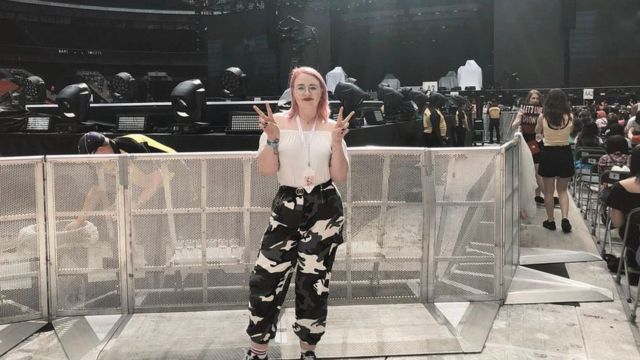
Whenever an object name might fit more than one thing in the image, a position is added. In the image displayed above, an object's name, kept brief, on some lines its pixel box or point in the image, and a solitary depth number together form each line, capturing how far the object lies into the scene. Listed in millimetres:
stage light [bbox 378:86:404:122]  13891
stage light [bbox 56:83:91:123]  11602
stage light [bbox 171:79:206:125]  9914
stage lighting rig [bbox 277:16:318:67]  16234
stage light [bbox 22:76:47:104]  17297
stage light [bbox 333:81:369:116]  10477
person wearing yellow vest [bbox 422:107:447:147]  11266
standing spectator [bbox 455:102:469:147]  14203
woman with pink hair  2795
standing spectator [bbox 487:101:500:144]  18056
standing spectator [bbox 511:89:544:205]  7375
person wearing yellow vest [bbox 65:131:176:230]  3793
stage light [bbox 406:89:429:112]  14680
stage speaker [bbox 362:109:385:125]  11602
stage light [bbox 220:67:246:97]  13633
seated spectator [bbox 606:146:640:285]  4332
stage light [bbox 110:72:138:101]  16266
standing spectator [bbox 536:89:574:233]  6227
